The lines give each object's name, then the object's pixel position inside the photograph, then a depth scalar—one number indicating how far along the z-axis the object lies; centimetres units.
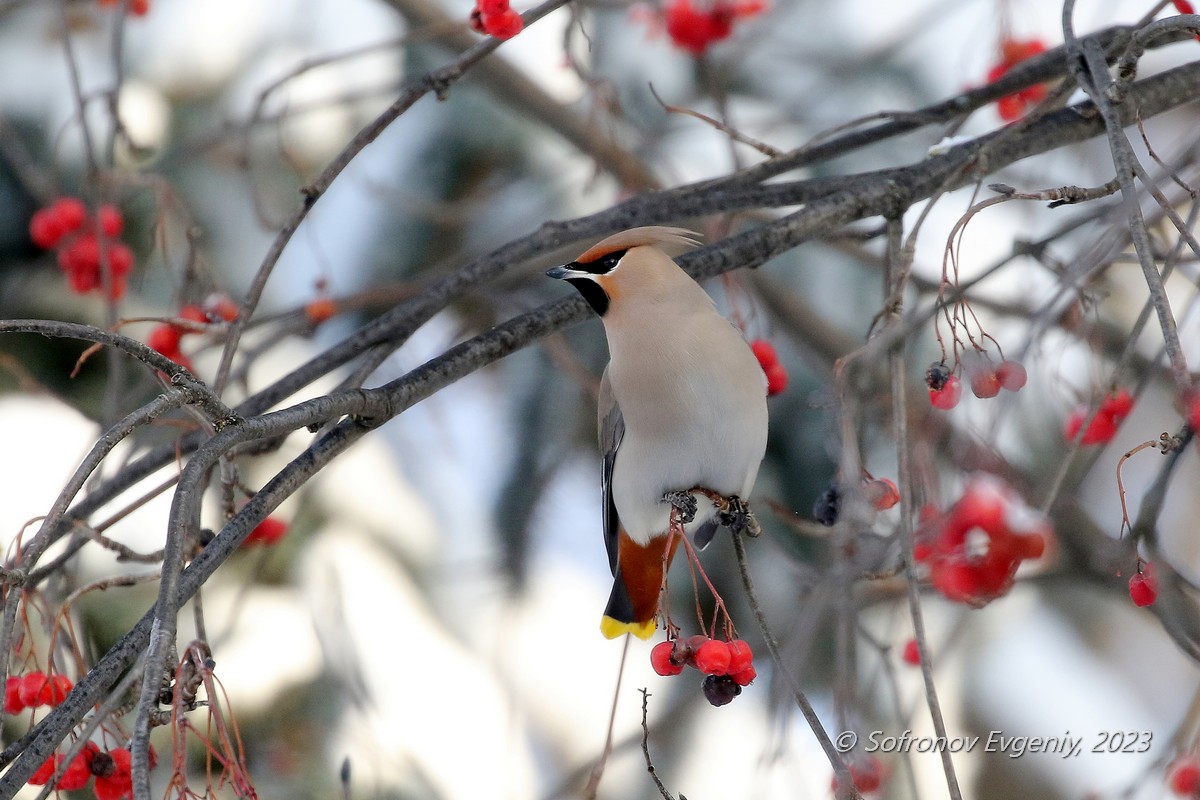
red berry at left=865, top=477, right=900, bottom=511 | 602
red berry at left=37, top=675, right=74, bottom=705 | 602
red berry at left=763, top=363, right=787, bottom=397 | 618
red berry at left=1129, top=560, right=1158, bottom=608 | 599
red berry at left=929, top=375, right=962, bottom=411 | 602
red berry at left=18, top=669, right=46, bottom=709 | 602
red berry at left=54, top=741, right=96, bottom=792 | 601
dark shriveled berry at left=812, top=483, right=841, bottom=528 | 606
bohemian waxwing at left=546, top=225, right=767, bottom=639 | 613
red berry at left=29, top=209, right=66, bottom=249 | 623
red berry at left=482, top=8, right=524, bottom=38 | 606
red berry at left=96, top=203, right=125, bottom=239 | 624
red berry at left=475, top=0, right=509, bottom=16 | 606
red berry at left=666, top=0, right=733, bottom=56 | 629
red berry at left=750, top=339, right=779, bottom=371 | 617
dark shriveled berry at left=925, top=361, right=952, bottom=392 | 602
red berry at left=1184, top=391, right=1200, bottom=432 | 578
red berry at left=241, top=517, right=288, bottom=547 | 617
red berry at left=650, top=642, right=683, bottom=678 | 605
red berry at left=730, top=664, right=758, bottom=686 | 605
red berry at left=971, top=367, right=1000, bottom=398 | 601
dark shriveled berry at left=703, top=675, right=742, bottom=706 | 604
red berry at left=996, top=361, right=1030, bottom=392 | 597
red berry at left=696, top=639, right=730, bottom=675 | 604
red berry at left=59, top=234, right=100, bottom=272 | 621
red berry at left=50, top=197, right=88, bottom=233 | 623
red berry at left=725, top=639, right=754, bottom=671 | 605
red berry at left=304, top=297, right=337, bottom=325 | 621
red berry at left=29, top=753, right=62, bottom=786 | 601
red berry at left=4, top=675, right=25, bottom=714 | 603
